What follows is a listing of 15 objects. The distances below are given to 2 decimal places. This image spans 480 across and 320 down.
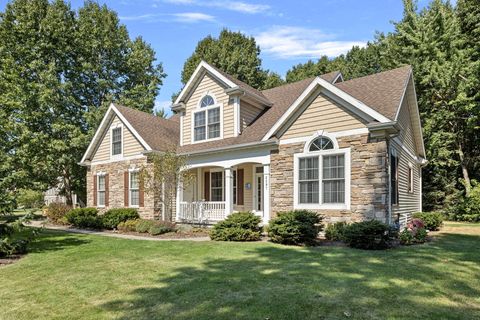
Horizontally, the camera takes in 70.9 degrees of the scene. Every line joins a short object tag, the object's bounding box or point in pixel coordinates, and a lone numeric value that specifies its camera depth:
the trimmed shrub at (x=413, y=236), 9.97
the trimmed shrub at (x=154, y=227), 13.56
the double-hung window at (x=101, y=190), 19.38
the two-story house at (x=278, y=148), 10.60
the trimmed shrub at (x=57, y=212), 19.59
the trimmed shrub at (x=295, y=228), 9.70
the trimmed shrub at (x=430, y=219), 14.30
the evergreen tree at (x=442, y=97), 21.08
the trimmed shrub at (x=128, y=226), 14.95
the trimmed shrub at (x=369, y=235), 8.98
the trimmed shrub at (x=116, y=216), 15.84
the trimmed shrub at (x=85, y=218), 16.50
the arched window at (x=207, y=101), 16.51
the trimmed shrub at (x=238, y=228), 10.93
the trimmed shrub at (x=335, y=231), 10.27
